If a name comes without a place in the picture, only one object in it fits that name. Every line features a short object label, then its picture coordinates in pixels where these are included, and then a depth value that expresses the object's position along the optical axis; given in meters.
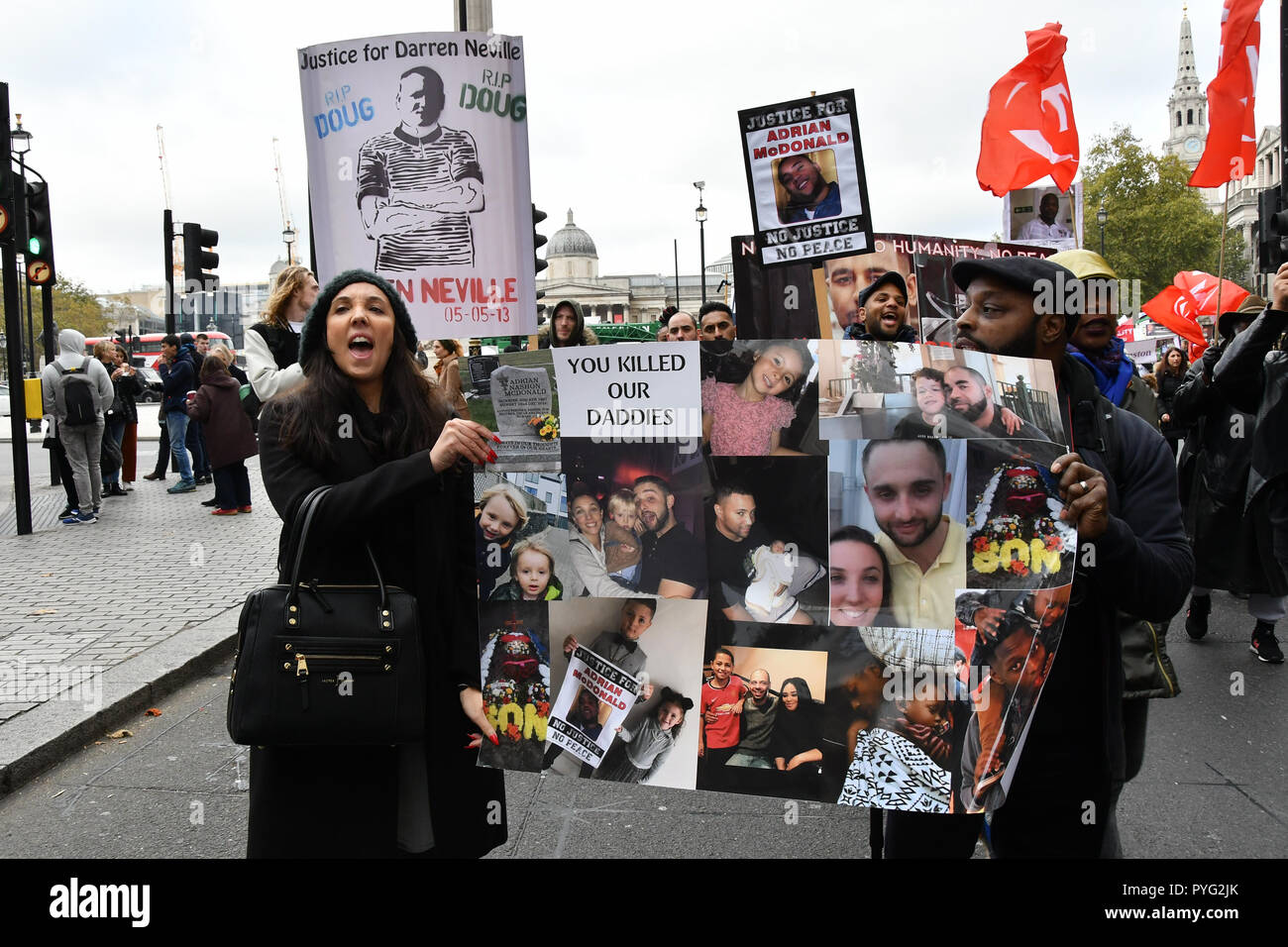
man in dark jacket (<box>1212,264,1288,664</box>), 4.09
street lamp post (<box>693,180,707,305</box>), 43.19
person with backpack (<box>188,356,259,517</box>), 10.94
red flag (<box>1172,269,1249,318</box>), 13.70
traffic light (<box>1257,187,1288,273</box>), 7.45
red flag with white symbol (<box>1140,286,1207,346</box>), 13.64
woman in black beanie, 2.25
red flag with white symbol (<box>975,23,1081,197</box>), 7.10
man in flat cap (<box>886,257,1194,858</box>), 2.24
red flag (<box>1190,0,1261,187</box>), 7.19
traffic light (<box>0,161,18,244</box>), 9.62
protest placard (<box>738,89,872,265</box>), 5.24
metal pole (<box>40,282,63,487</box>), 14.78
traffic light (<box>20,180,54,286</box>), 10.67
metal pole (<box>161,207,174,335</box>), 17.54
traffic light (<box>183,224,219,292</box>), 14.26
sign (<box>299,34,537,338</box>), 4.17
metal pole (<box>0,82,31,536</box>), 9.80
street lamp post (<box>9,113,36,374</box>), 19.39
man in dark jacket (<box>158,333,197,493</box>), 13.34
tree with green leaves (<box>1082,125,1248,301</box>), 51.19
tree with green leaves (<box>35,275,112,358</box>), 60.38
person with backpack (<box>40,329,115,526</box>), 10.50
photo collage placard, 2.07
